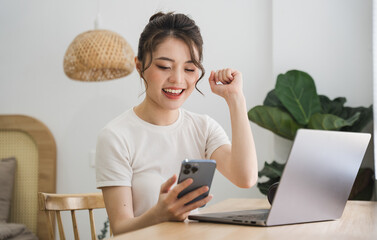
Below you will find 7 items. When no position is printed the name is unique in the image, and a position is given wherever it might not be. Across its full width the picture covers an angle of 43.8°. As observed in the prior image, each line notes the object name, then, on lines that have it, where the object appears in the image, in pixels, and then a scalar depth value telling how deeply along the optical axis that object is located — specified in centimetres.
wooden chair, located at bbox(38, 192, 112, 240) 140
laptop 86
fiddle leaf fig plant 238
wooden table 84
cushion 288
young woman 121
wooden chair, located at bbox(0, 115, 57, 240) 301
